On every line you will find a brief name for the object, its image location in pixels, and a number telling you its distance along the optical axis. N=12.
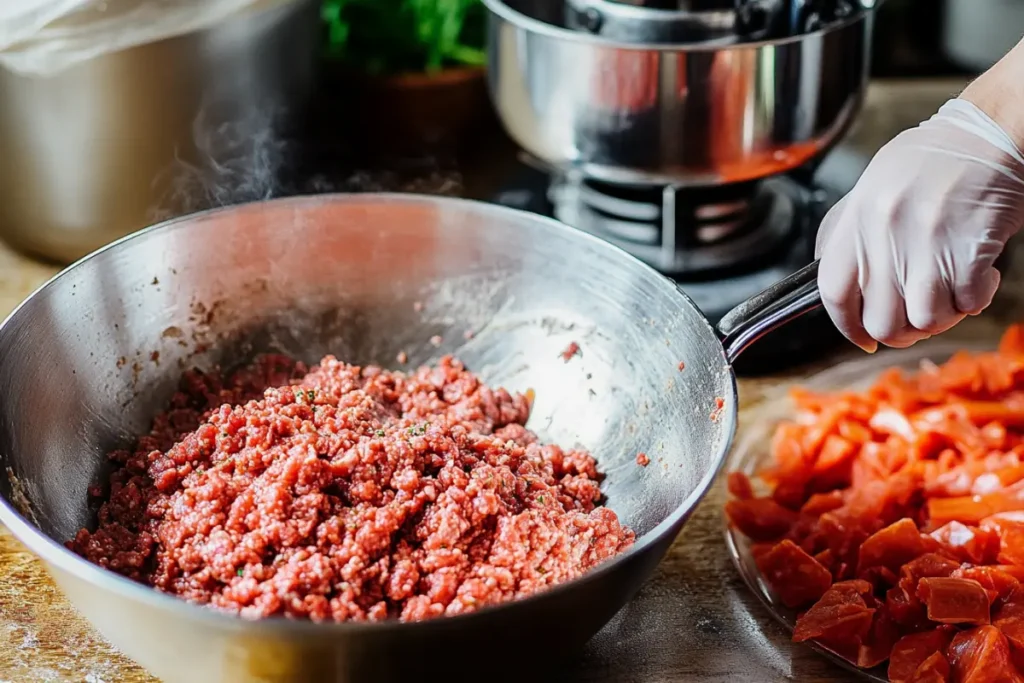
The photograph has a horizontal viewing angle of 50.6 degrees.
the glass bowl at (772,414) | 1.27
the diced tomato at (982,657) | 1.06
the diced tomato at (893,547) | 1.22
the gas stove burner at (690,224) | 1.64
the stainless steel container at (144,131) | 1.60
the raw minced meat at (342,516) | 1.02
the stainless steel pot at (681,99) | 1.45
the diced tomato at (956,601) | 1.11
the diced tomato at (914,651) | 1.10
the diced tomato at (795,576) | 1.20
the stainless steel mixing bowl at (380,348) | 0.90
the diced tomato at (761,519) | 1.31
